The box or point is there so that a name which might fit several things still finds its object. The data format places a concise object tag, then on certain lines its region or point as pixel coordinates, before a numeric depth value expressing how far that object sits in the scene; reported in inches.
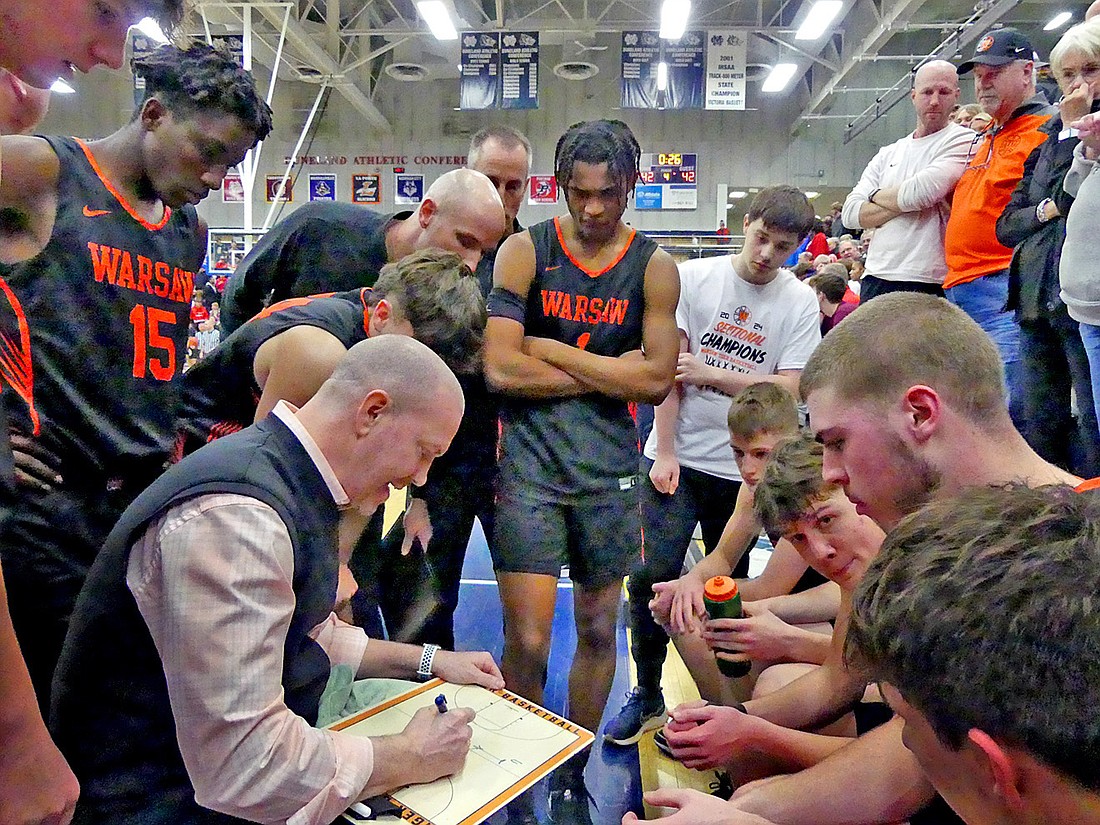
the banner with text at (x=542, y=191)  559.2
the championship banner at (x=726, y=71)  421.7
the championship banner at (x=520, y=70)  419.8
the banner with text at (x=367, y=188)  599.5
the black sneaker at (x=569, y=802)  87.7
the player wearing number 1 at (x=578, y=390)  85.7
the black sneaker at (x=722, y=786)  88.1
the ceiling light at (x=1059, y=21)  401.4
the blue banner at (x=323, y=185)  590.9
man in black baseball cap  121.9
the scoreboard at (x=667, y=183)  579.5
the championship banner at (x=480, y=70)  419.5
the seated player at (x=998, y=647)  26.9
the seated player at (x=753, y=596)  77.5
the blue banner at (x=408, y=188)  593.6
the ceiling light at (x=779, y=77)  444.8
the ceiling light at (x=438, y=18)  340.2
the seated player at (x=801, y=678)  61.6
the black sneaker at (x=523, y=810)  86.1
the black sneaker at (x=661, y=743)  101.0
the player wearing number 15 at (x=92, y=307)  61.3
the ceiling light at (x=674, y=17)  342.0
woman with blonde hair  103.7
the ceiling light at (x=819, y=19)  349.1
